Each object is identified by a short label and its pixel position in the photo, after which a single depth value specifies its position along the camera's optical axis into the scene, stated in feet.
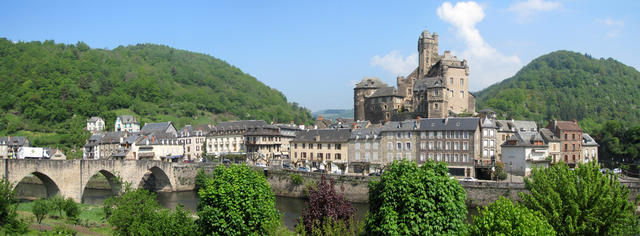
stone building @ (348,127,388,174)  214.28
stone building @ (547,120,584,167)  208.85
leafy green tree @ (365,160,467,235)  76.74
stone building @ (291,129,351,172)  223.71
